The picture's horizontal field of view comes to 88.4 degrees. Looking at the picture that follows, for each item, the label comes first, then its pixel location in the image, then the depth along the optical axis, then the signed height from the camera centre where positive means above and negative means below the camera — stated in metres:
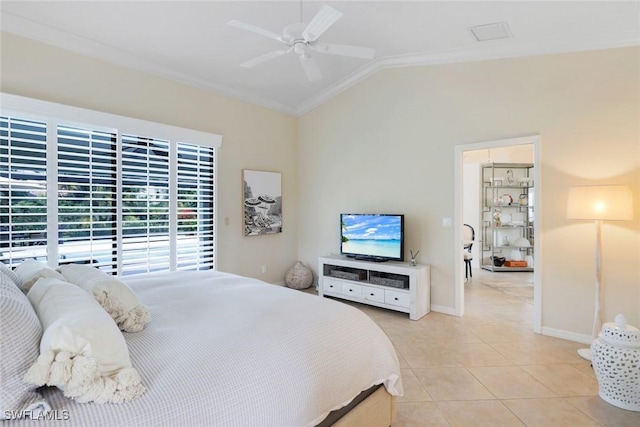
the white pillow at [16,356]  0.90 -0.42
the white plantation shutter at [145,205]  3.63 +0.09
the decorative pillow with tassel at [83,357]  0.97 -0.45
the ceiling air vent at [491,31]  3.21 +1.83
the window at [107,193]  2.97 +0.20
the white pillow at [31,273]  1.55 -0.31
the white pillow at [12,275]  1.56 -0.31
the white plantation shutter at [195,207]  4.09 +0.07
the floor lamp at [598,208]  2.76 +0.04
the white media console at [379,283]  3.90 -0.91
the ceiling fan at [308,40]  2.14 +1.26
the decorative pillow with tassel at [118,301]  1.48 -0.41
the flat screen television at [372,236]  4.20 -0.32
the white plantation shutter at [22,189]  2.88 +0.21
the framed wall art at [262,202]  4.77 +0.16
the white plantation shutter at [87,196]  3.22 +0.16
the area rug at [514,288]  4.87 -1.24
